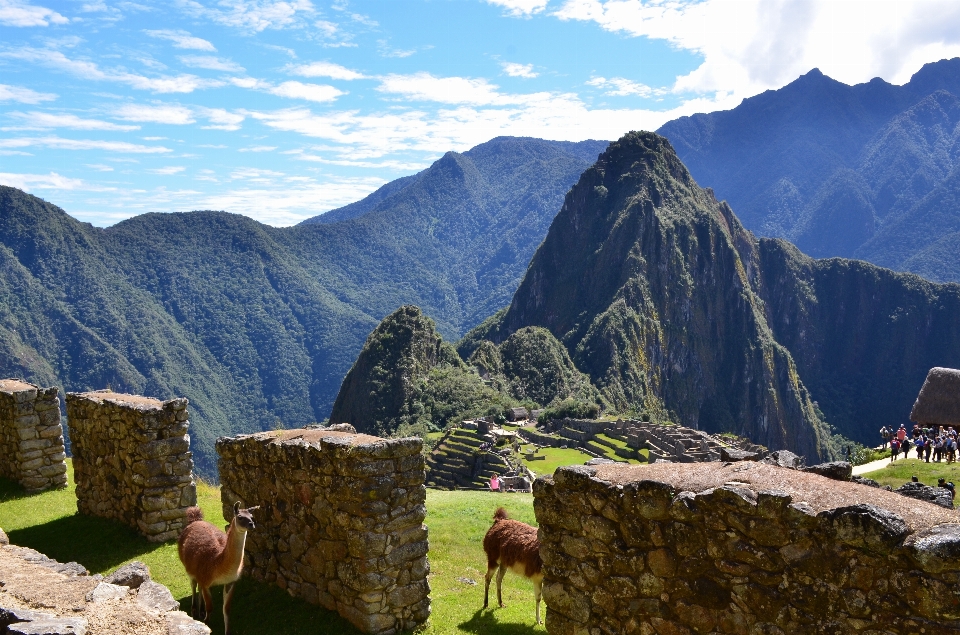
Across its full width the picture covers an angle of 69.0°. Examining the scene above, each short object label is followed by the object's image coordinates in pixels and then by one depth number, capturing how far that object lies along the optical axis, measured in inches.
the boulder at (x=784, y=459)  263.0
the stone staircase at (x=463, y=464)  1937.7
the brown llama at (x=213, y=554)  318.7
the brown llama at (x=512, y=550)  348.2
